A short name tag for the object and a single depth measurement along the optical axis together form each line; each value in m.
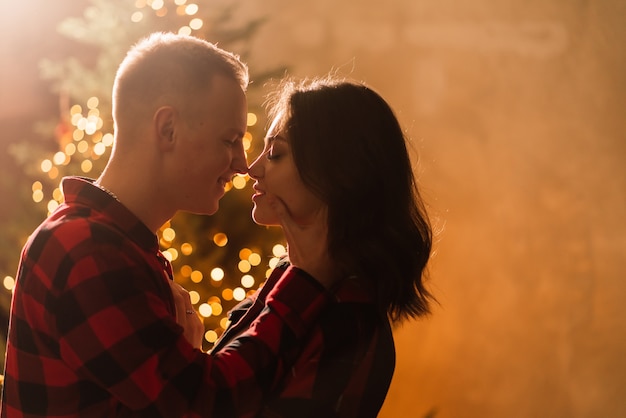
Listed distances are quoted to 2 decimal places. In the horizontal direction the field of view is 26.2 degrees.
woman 1.83
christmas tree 2.68
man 1.75
